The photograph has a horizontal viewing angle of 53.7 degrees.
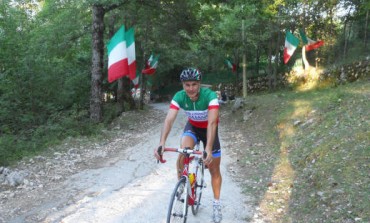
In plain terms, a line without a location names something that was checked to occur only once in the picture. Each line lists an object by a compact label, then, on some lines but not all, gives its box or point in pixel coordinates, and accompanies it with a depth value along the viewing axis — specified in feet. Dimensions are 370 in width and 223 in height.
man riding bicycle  13.80
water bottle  14.46
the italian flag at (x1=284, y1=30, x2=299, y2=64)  53.21
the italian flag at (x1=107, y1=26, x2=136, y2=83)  33.50
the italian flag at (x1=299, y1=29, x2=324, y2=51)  58.09
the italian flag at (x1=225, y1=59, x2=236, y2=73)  85.16
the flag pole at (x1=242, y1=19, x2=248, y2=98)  59.71
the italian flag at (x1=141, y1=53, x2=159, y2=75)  63.00
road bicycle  13.12
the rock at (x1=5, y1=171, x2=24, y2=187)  22.90
